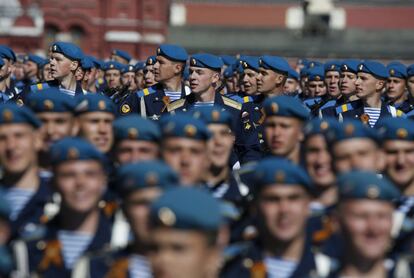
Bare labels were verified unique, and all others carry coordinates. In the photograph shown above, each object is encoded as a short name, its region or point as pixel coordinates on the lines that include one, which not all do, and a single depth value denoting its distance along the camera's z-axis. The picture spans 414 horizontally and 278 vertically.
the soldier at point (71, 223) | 13.84
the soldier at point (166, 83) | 27.78
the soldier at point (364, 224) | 12.23
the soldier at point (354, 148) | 15.84
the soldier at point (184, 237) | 10.62
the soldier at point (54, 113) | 18.05
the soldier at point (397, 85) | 32.47
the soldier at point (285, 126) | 17.89
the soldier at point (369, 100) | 27.48
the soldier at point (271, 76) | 27.03
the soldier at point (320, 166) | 15.91
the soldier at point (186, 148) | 15.23
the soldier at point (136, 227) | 13.07
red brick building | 90.69
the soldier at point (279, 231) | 13.05
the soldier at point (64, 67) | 27.86
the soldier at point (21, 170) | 15.48
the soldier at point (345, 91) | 28.33
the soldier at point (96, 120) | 18.39
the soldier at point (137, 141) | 16.17
